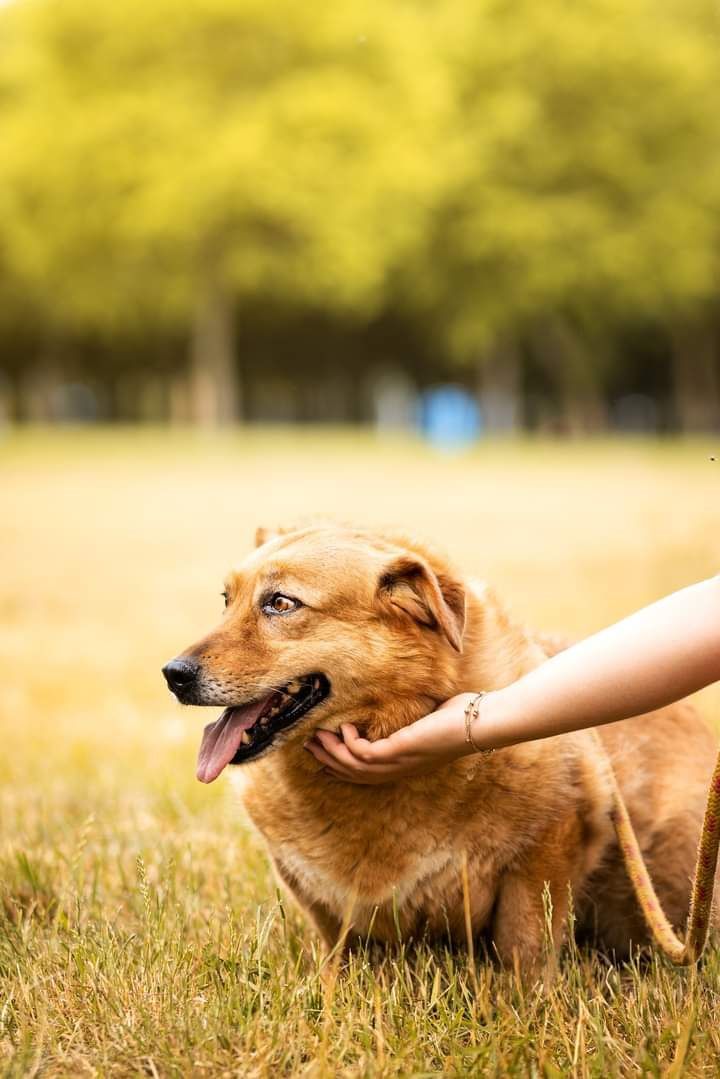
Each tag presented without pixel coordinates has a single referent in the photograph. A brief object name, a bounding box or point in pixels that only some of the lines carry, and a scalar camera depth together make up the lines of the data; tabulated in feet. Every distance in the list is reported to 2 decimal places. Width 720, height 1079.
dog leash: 8.29
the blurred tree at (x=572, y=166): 110.11
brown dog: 9.71
